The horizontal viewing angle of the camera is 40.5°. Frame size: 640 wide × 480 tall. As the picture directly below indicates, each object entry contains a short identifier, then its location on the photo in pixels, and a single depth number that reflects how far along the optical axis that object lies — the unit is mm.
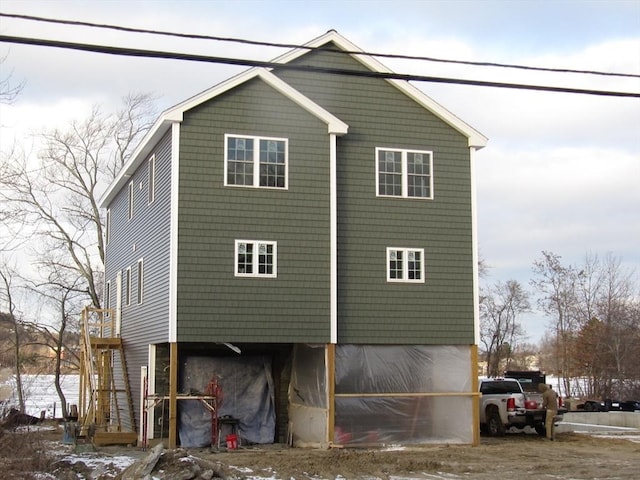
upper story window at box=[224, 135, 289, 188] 22234
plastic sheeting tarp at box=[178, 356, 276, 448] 23906
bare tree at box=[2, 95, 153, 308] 44344
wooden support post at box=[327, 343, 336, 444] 22250
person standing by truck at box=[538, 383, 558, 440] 24500
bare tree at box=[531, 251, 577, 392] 53444
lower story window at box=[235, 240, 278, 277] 22083
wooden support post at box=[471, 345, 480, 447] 23328
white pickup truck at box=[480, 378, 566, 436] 25375
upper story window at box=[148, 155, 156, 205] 24469
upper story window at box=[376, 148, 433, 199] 23875
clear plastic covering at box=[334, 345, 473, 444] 22750
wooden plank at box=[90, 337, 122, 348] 28797
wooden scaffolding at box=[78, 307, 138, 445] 25781
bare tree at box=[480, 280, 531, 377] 58844
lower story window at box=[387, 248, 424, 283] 23609
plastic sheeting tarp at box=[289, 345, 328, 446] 23000
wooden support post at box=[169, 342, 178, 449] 21125
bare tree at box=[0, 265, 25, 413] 41688
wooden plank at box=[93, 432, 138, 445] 23250
